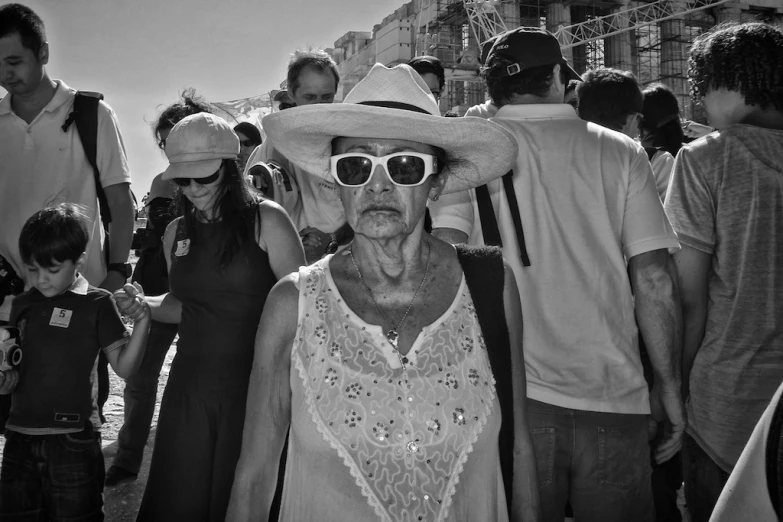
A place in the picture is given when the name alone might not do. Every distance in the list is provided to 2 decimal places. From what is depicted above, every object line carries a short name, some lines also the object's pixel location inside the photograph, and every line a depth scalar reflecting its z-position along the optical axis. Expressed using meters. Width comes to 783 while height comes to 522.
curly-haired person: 2.51
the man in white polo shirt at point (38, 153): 3.81
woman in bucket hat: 2.83
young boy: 3.09
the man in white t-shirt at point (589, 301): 2.67
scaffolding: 39.94
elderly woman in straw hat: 1.79
